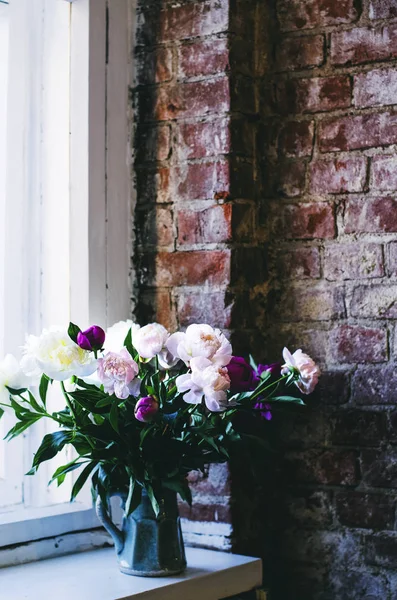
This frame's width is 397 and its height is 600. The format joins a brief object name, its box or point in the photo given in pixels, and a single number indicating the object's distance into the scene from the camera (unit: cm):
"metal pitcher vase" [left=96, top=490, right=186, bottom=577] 238
